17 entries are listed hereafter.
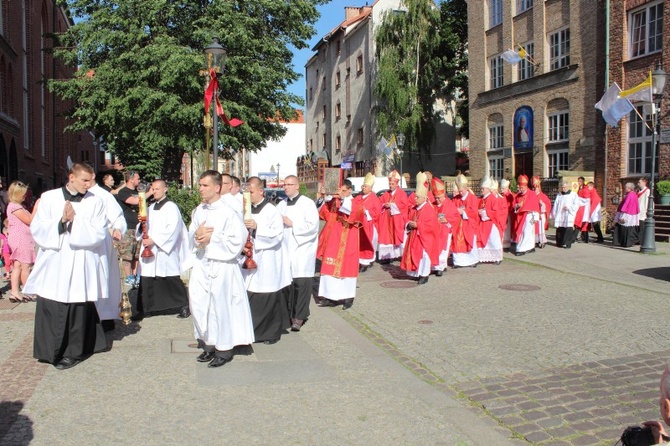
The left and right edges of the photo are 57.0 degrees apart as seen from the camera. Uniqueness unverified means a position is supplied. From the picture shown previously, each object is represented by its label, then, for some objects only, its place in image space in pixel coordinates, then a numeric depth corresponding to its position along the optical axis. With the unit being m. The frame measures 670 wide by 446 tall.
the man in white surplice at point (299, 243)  7.84
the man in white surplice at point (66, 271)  5.95
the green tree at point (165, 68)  21.88
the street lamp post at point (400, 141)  35.03
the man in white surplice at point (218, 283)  5.89
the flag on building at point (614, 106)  17.33
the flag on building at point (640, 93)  16.00
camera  2.45
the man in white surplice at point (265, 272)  6.93
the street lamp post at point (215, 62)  12.25
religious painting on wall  25.72
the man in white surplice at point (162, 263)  8.16
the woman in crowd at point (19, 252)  9.34
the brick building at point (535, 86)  22.66
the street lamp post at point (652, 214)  14.57
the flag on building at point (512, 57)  24.92
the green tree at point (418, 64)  35.28
